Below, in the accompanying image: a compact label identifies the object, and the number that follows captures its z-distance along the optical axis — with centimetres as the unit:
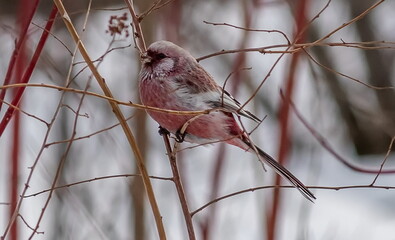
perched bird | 643
